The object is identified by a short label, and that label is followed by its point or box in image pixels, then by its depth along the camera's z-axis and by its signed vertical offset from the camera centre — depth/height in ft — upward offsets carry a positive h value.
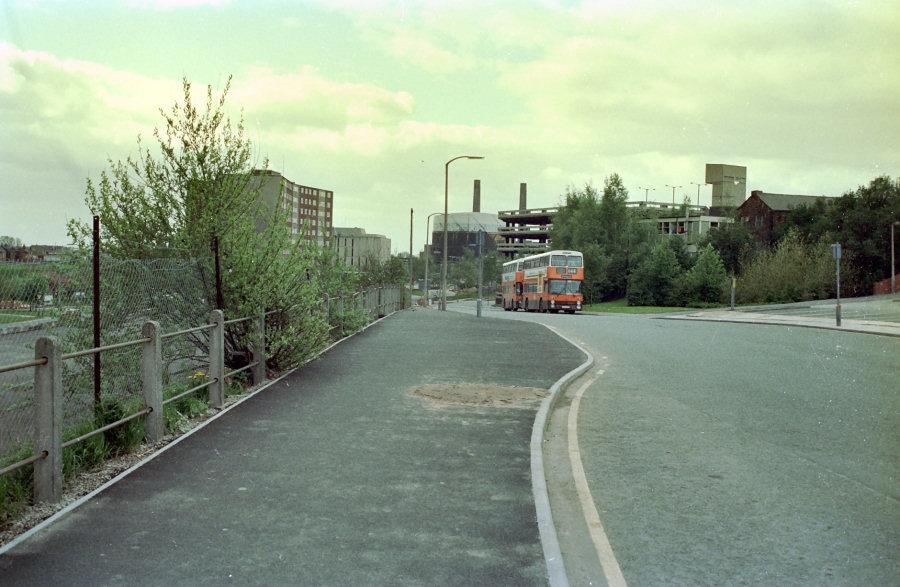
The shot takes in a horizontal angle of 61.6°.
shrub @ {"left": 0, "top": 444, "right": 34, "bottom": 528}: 17.43 -5.30
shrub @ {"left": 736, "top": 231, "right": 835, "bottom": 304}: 182.91 +1.80
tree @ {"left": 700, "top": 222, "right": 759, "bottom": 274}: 265.54 +14.35
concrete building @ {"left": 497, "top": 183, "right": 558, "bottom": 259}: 545.03 +37.77
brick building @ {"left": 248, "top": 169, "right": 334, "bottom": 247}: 560.33 +57.54
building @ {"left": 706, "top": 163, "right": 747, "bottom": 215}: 489.26 +65.66
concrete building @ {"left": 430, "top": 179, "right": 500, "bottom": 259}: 587.68 +41.02
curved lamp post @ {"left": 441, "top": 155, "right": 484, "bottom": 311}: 158.46 -0.39
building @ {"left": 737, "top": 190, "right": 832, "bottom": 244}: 309.63 +30.36
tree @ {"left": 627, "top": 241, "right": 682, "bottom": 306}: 240.73 +0.79
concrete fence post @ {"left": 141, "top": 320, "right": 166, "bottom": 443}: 24.75 -3.52
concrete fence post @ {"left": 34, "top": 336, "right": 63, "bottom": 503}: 18.56 -3.63
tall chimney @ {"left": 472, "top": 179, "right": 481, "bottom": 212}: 606.55 +64.66
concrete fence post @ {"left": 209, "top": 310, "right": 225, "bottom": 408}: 32.04 -3.58
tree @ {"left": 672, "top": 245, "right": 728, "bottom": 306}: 219.20 -0.01
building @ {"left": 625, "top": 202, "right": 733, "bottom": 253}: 382.01 +31.55
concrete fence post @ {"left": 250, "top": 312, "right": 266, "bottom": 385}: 38.83 -4.15
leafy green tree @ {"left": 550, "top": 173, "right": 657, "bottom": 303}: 279.28 +17.52
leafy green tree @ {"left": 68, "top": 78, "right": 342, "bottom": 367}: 36.65 +2.41
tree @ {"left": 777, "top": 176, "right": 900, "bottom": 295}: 199.62 +15.77
